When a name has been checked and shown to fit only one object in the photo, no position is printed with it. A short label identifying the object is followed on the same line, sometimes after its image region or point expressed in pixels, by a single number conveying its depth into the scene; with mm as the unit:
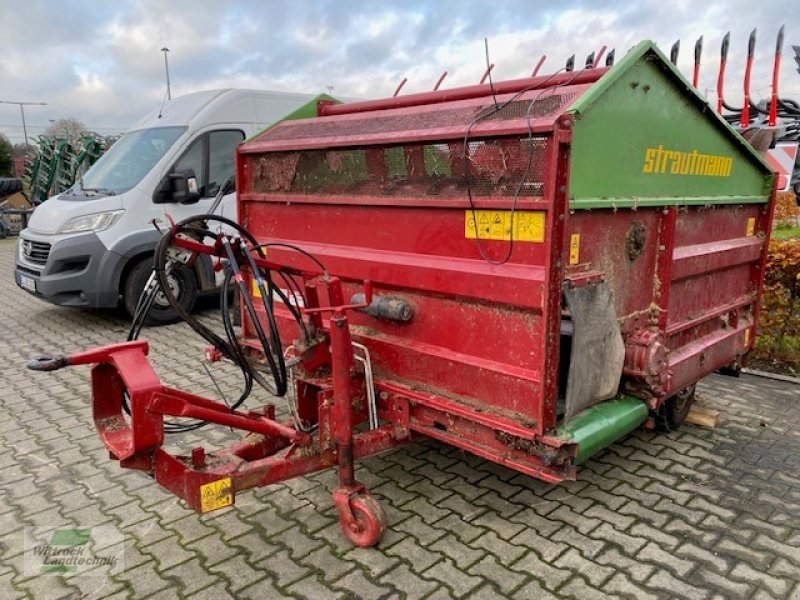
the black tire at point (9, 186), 15779
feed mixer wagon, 2535
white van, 6434
